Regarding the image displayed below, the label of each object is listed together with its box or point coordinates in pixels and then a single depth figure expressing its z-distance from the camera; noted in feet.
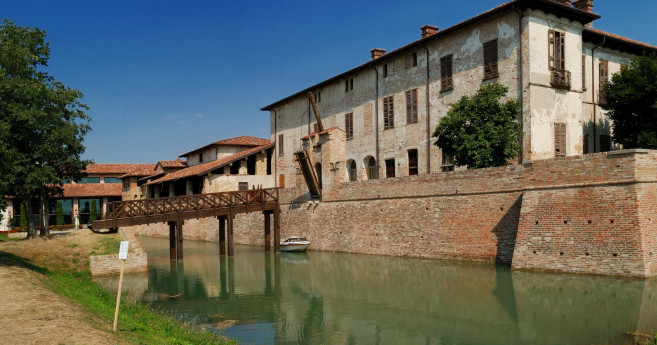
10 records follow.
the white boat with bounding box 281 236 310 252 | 92.12
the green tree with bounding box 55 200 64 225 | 150.61
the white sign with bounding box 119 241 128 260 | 31.31
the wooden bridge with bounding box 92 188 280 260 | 76.95
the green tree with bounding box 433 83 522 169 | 69.51
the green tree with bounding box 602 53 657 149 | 70.64
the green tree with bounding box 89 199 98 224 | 153.89
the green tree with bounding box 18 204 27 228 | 136.67
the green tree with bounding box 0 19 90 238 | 54.70
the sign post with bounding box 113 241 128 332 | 31.22
